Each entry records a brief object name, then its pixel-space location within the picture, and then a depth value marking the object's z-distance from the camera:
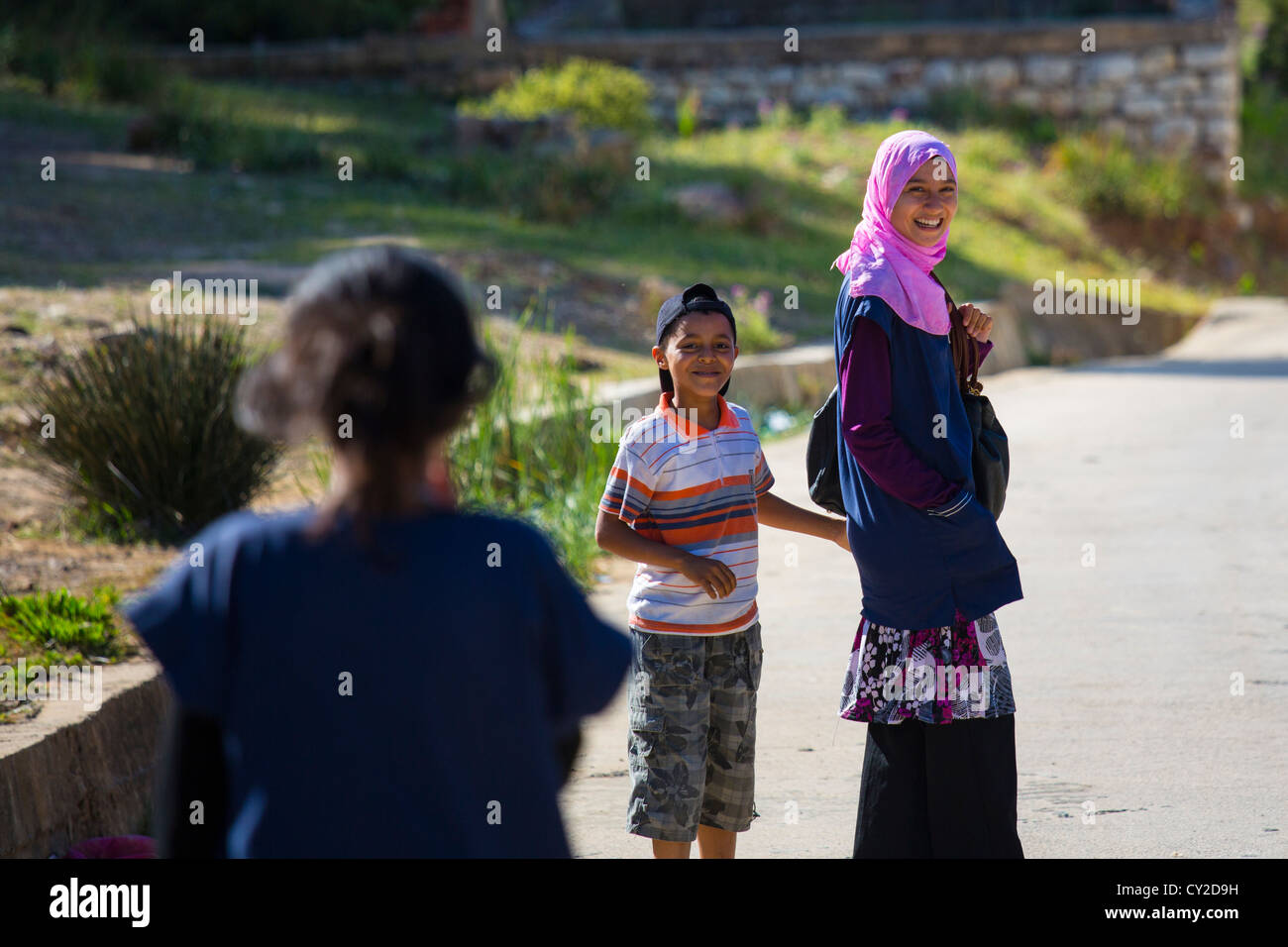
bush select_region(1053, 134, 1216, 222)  19.11
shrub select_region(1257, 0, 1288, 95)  24.92
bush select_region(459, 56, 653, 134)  18.00
